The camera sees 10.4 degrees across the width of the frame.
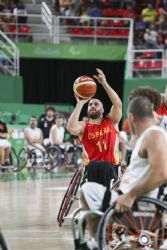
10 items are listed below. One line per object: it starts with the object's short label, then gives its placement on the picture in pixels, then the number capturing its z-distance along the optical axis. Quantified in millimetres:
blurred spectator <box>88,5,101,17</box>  37062
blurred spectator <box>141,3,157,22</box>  37188
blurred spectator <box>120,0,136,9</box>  38844
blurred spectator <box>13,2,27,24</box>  34688
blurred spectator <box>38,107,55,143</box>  29172
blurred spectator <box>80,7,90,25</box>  35281
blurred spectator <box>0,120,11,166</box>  25906
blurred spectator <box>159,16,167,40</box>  35625
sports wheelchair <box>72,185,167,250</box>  7625
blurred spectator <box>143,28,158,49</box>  34750
